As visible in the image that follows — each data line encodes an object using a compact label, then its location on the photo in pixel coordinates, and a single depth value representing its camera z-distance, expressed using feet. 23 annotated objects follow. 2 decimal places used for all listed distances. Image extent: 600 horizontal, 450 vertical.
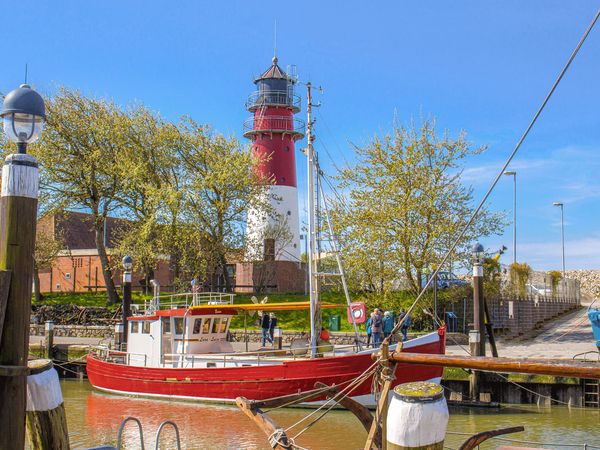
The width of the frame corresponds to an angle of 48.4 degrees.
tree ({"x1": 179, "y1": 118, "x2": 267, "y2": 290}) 127.24
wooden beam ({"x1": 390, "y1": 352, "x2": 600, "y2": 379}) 15.90
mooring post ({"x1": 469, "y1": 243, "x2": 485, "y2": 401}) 70.16
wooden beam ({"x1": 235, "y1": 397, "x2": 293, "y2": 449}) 21.01
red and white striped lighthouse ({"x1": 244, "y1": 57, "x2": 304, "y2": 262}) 141.69
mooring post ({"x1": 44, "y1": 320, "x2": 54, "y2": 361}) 95.30
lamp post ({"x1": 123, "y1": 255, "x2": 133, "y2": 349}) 90.55
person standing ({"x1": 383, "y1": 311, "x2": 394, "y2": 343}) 78.59
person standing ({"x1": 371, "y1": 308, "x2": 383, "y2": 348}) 74.69
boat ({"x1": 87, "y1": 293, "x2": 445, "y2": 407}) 65.46
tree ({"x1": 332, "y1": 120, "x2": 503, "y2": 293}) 99.81
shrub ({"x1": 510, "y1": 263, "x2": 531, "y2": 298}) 117.40
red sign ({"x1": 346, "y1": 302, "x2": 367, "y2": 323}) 64.39
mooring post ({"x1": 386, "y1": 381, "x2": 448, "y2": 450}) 15.33
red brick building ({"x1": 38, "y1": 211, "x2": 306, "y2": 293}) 144.15
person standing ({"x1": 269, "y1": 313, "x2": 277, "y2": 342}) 92.29
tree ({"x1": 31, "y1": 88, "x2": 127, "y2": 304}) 129.59
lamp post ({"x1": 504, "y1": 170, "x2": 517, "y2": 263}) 138.00
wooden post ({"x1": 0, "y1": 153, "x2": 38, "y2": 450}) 18.26
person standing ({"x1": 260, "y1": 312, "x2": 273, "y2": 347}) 91.09
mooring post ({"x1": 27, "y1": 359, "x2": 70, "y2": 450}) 19.51
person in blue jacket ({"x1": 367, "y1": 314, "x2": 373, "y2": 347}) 77.77
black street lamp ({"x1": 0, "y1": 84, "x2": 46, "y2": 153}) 19.51
